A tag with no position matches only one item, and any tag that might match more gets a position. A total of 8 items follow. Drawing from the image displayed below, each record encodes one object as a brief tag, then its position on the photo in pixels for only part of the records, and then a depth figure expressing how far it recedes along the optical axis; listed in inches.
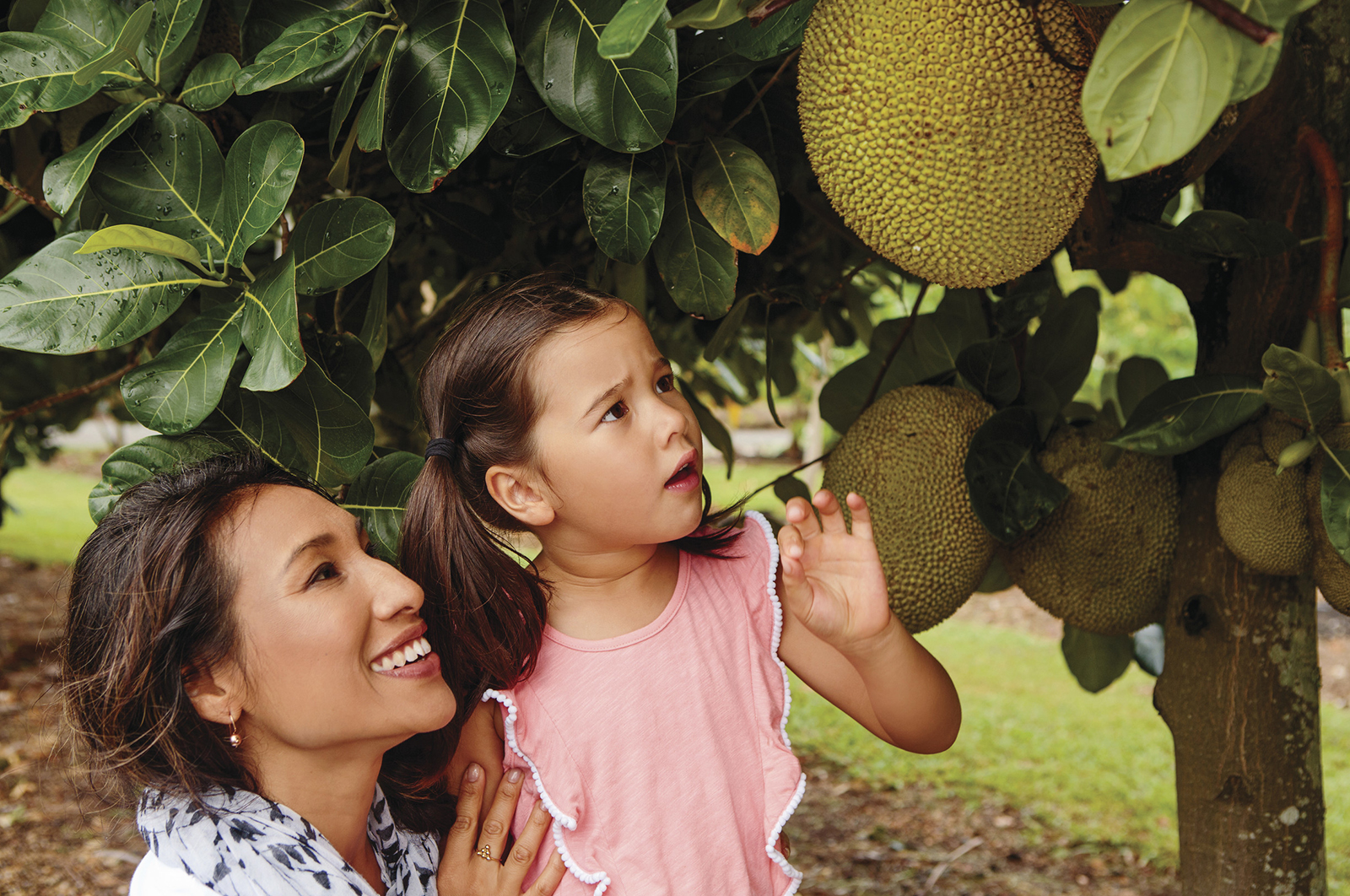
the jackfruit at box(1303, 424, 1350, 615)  37.9
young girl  36.0
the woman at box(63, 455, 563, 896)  32.9
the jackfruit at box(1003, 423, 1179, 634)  45.4
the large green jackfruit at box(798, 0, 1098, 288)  29.7
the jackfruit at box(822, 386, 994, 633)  46.3
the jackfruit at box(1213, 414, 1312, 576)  38.2
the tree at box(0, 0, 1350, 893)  32.0
